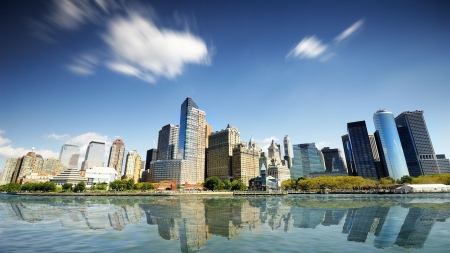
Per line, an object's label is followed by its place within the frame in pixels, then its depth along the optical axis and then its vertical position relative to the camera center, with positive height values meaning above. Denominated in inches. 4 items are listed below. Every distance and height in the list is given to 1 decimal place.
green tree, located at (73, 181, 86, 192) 6663.4 +198.9
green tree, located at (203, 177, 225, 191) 6869.6 +224.1
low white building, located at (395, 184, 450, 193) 5462.6 -0.5
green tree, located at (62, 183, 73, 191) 6919.3 +213.6
